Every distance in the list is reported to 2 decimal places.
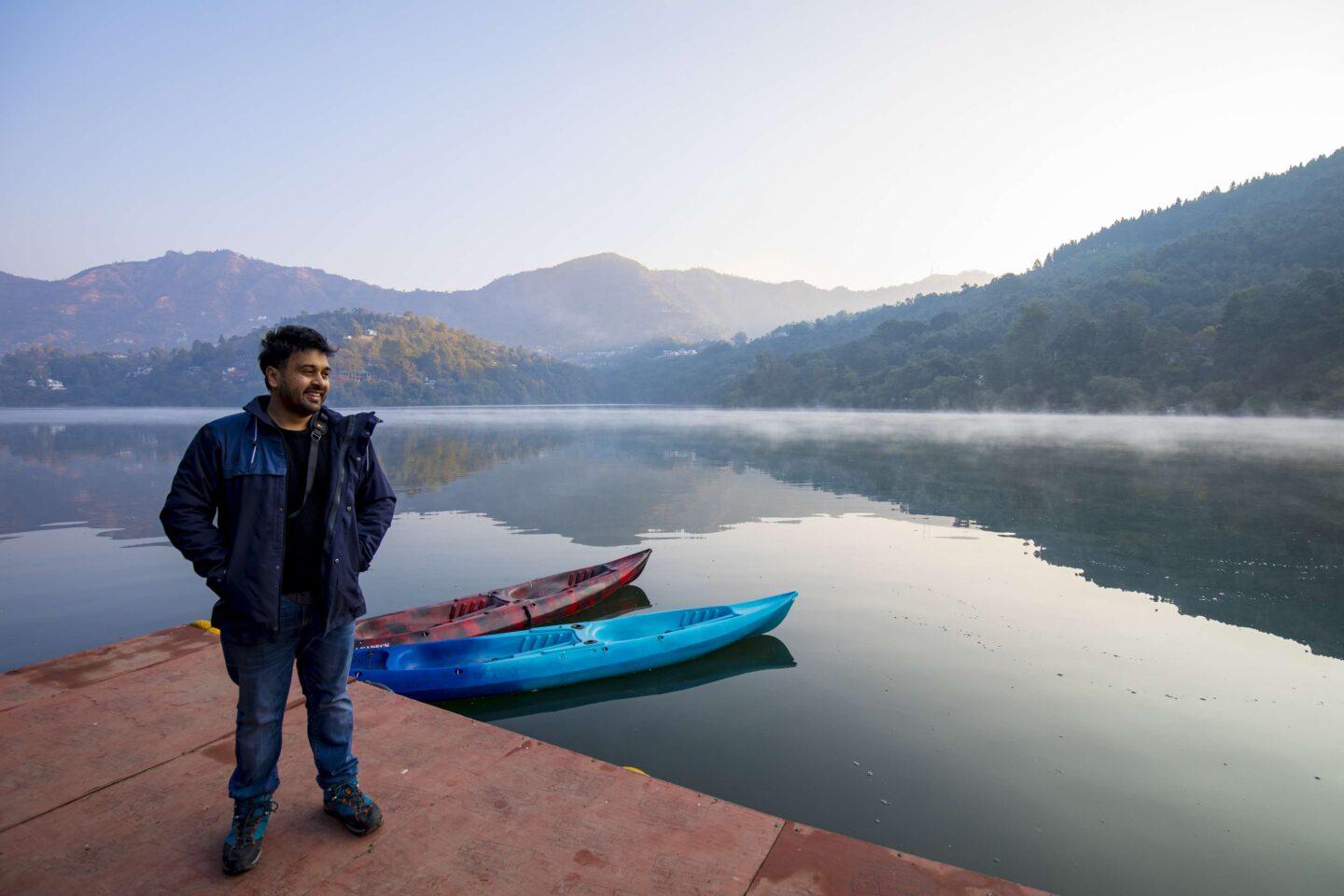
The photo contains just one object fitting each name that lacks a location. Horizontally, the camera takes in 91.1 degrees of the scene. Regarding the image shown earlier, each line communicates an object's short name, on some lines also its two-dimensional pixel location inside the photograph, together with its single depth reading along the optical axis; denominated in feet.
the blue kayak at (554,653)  24.41
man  10.02
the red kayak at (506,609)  27.63
